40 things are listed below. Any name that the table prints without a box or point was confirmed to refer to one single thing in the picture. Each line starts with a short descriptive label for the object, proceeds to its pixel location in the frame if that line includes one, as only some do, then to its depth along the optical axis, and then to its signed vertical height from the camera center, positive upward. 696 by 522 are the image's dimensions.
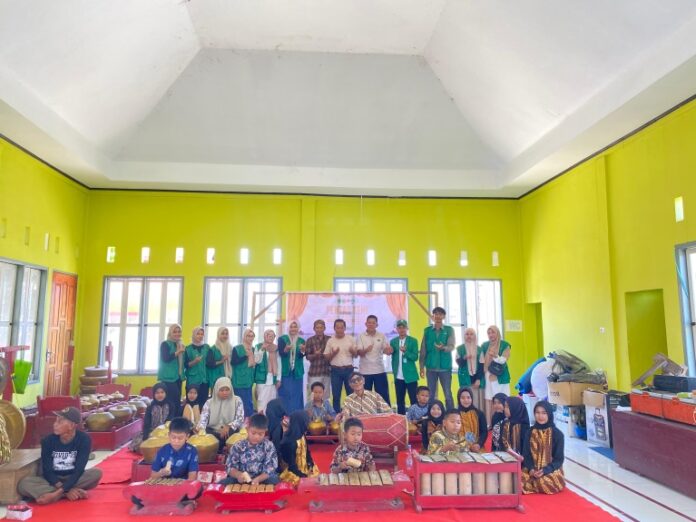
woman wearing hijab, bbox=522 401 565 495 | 4.76 -1.24
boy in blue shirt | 4.50 -1.18
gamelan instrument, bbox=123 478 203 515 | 4.23 -1.42
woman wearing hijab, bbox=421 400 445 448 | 5.71 -1.08
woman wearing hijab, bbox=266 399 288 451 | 5.26 -1.02
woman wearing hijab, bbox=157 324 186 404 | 6.82 -0.53
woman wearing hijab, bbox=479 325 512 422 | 6.96 -0.51
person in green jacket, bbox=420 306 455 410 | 7.16 -0.42
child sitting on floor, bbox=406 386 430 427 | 6.36 -1.05
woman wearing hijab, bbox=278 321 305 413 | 7.27 -0.67
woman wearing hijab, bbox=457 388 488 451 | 5.77 -1.08
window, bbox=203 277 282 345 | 10.17 +0.35
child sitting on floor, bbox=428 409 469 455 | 5.03 -1.12
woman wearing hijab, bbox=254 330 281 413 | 7.15 -0.65
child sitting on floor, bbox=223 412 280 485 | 4.50 -1.19
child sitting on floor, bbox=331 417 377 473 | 4.65 -1.19
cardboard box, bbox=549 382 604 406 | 7.51 -0.98
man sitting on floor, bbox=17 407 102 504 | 4.48 -1.24
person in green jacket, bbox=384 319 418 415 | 7.25 -0.55
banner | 8.26 +0.23
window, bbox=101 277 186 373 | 9.97 +0.11
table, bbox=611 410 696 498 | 4.70 -1.23
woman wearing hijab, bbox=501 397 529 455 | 5.17 -1.02
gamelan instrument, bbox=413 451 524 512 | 4.34 -1.34
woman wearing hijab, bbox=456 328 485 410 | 7.14 -0.57
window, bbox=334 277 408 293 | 10.43 +0.79
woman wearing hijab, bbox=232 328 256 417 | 6.89 -0.59
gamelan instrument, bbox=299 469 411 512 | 4.26 -1.39
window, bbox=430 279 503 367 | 10.54 +0.43
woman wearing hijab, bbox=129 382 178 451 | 6.18 -1.08
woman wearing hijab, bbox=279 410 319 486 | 4.99 -1.26
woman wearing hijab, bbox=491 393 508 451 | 5.38 -1.04
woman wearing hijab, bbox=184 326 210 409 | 6.86 -0.56
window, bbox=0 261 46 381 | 7.65 +0.21
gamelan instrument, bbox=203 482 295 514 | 4.21 -1.40
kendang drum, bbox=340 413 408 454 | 5.27 -1.09
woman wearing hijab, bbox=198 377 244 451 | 5.68 -0.99
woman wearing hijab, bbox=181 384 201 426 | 6.12 -1.03
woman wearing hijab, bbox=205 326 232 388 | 6.94 -0.49
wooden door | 8.84 -0.21
